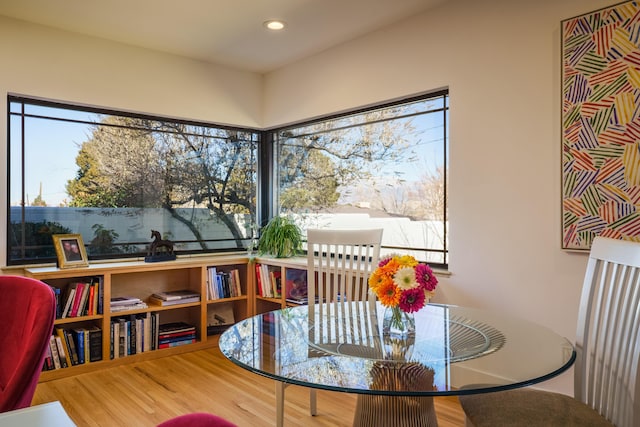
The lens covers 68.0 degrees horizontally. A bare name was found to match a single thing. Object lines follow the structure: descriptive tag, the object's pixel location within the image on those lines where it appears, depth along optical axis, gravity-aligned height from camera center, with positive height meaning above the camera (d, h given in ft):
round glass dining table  4.32 -1.49
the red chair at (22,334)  4.19 -1.17
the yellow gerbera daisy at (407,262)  5.75 -0.58
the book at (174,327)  12.97 -3.17
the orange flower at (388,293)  5.53 -0.93
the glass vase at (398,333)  5.20 -1.46
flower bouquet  5.51 -0.85
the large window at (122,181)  11.62 +0.90
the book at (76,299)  11.23 -2.04
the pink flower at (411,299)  5.49 -0.99
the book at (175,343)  12.74 -3.54
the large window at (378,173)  10.99 +1.10
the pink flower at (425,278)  5.66 -0.76
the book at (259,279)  14.09 -1.96
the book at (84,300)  11.33 -2.08
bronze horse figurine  13.08 -0.86
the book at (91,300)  11.45 -2.10
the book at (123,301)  12.03 -2.26
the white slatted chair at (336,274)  7.43 -1.13
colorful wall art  7.50 +1.48
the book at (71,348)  11.18 -3.20
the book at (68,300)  11.12 -2.04
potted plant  13.87 -0.71
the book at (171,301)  12.77 -2.39
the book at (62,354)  10.93 -3.25
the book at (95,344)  11.43 -3.17
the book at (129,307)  11.91 -2.39
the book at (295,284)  13.16 -1.96
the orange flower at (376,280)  5.71 -0.80
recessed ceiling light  11.37 +4.59
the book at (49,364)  10.77 -3.43
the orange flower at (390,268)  5.73 -0.65
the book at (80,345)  11.27 -3.14
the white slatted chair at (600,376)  4.93 -1.75
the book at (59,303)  11.08 -2.10
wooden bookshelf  11.26 -2.08
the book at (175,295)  12.90 -2.26
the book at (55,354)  10.87 -3.24
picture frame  11.32 -0.91
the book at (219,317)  14.06 -3.13
